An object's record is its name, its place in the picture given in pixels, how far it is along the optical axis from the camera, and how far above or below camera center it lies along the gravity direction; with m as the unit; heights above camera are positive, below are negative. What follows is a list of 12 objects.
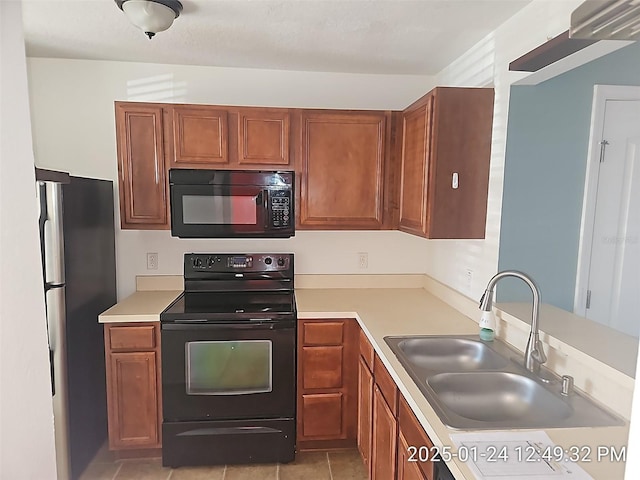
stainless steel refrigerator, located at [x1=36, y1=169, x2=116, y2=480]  1.95 -0.58
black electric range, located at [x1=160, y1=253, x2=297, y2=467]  2.28 -1.05
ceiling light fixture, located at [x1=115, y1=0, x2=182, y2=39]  1.71 +0.76
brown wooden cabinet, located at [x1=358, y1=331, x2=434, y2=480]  1.33 -0.92
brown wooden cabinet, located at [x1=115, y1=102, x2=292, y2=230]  2.41 +0.29
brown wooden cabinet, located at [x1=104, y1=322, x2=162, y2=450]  2.28 -1.07
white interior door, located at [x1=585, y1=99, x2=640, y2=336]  1.94 -0.11
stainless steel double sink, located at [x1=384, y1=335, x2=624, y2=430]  1.25 -0.66
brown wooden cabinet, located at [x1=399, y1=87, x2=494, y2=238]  2.01 +0.19
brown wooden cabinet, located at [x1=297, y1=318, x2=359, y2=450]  2.38 -1.06
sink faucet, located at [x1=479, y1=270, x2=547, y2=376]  1.50 -0.52
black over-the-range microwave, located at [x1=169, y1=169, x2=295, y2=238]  2.40 -0.05
